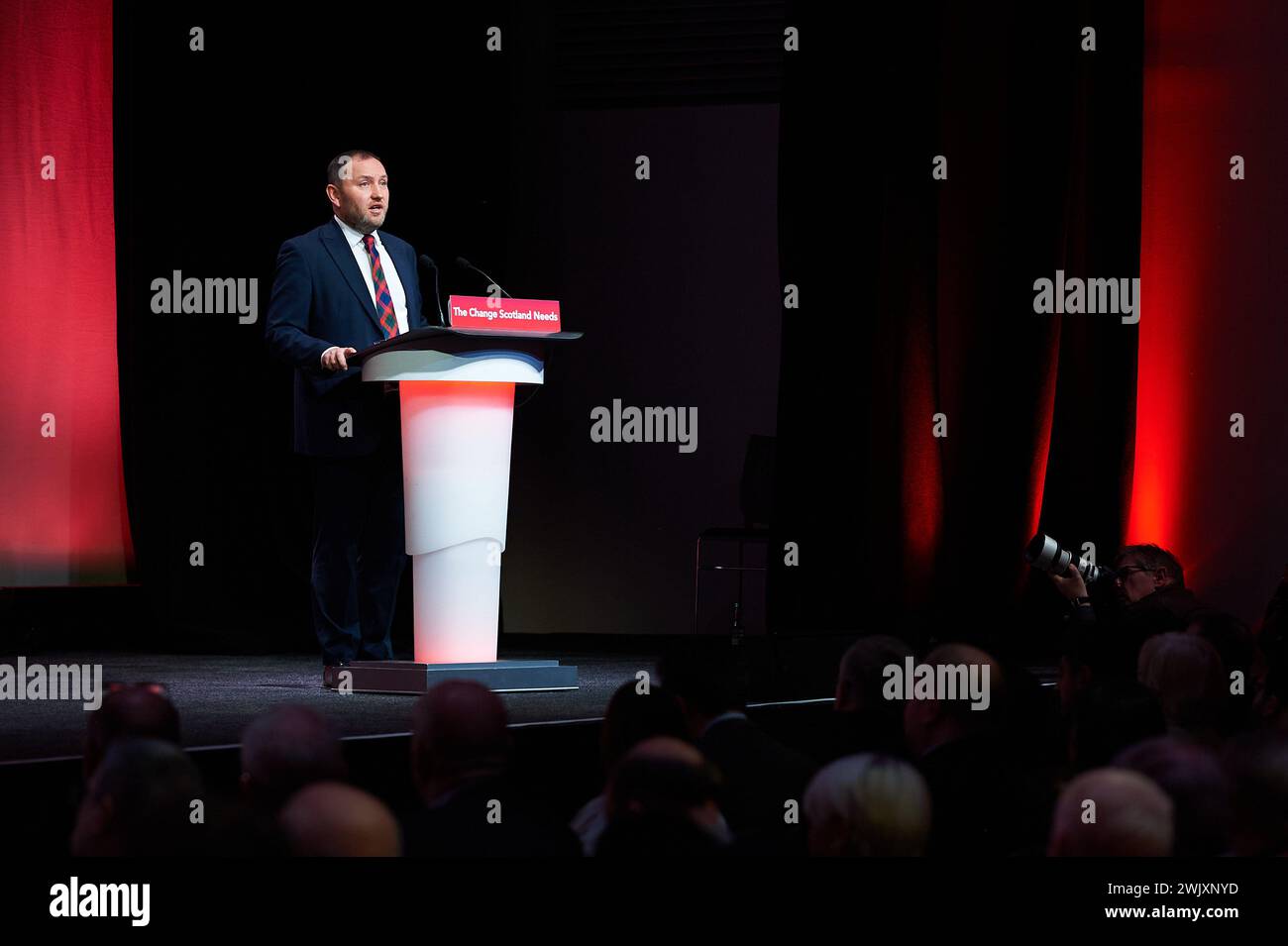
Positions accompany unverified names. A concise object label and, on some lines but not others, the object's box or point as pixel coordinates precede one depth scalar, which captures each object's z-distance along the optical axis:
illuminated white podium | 7.59
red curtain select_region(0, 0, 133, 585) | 12.27
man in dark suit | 8.31
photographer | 6.82
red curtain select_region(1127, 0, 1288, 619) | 11.65
